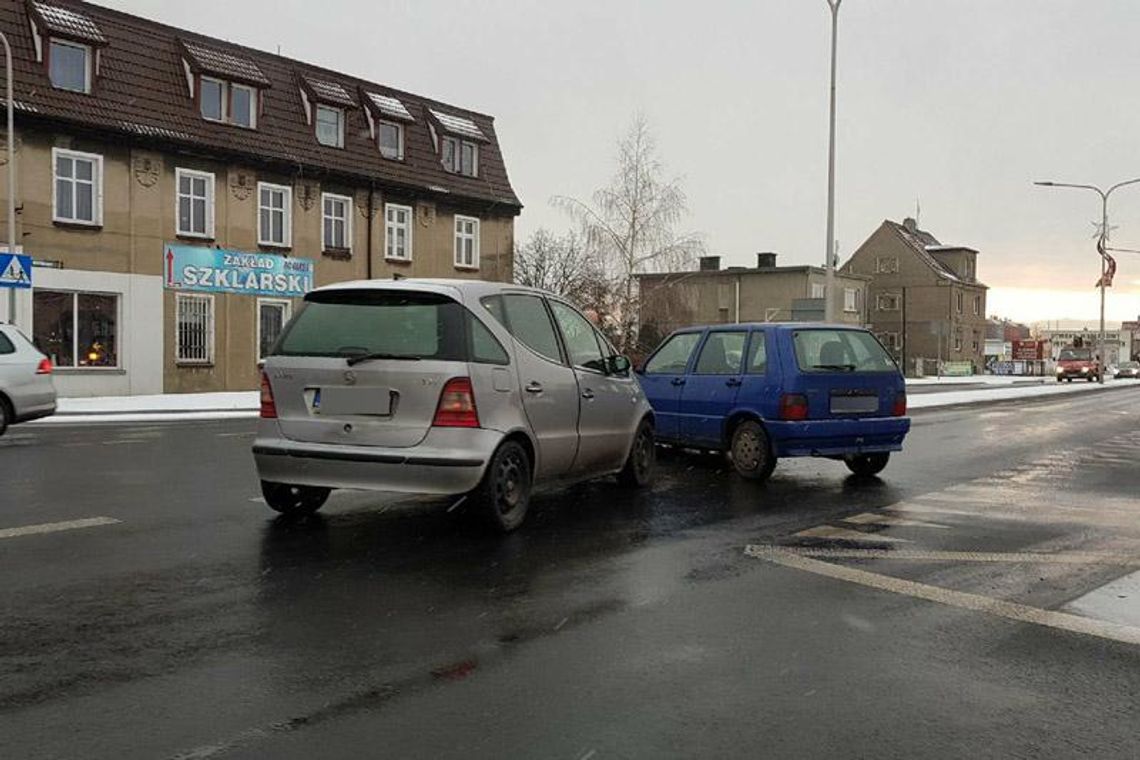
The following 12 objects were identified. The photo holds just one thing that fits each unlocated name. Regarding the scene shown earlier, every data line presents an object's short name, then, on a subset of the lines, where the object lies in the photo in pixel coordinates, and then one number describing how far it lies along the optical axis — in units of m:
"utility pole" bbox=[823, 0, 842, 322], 23.28
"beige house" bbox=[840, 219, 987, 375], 75.19
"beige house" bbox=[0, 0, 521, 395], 25.09
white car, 14.62
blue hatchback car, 10.12
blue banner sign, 27.59
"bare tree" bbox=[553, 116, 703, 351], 41.31
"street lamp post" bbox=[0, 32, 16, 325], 22.17
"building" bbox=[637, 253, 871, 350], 65.19
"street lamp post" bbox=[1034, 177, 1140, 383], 47.24
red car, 60.00
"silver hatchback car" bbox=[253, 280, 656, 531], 6.73
